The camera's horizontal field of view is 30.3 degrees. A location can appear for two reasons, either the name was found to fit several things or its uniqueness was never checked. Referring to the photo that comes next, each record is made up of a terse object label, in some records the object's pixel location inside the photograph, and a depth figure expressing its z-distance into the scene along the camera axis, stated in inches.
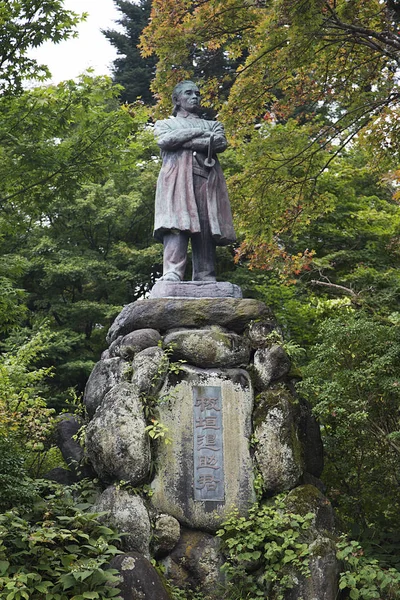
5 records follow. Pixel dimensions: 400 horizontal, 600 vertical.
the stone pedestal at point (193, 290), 260.4
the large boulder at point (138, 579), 194.2
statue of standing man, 274.1
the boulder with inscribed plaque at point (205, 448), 227.1
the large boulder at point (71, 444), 243.8
